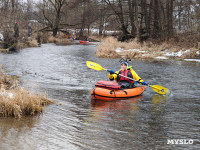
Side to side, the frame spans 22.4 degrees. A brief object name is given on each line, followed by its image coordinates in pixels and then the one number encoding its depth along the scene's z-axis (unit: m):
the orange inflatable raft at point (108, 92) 13.46
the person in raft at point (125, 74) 15.12
